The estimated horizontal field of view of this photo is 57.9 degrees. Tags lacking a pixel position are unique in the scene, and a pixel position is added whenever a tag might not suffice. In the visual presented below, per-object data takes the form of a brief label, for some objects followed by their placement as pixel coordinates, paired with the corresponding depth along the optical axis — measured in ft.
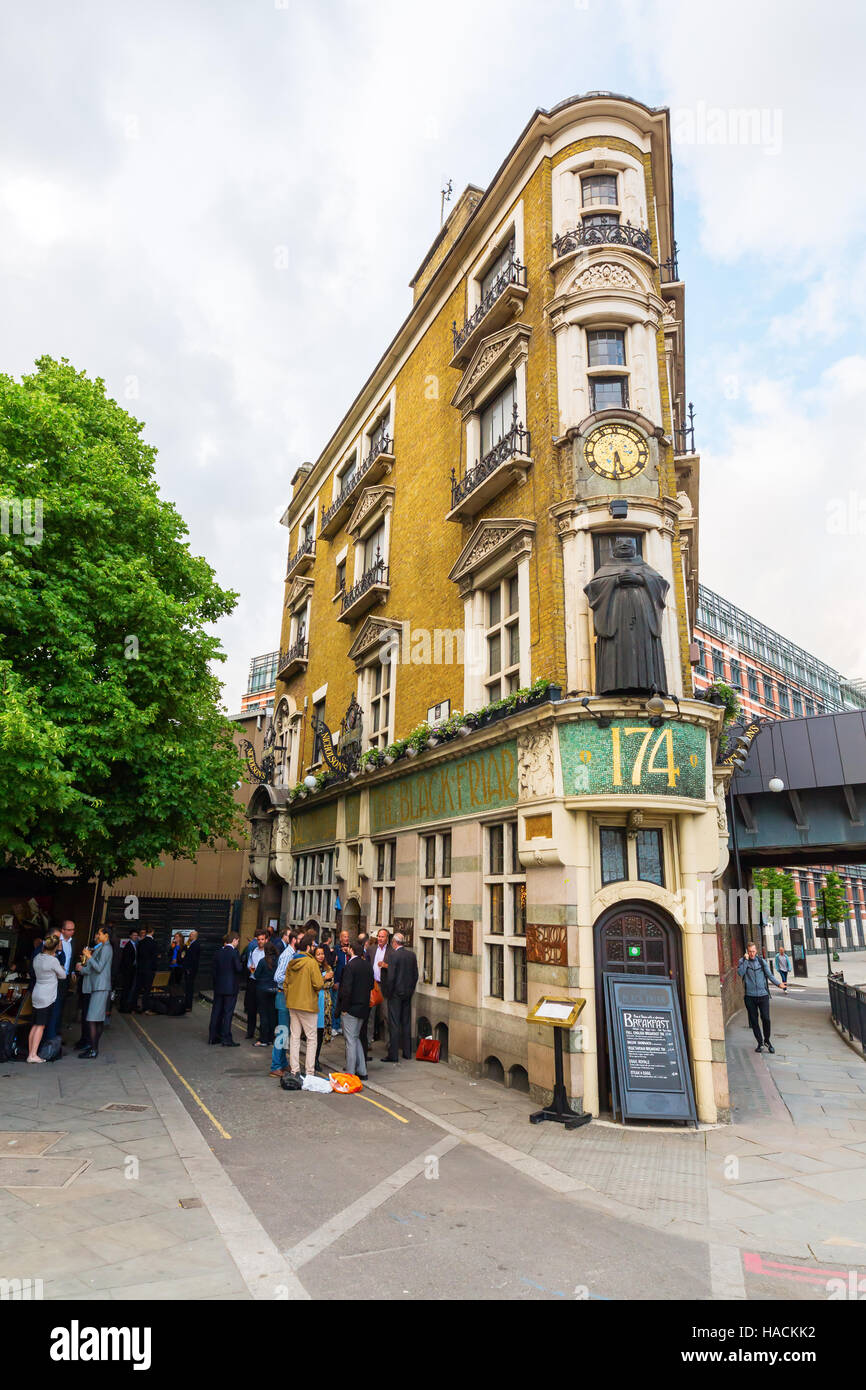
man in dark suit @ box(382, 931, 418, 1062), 43.37
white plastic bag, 36.21
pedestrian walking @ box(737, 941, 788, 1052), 50.34
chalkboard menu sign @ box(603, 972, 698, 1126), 32.24
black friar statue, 36.09
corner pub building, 36.27
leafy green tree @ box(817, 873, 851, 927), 168.26
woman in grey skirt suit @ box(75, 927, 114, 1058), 41.83
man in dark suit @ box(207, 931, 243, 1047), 47.01
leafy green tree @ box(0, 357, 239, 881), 40.63
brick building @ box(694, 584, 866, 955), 195.93
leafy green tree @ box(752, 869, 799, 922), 157.69
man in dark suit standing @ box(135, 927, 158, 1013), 64.49
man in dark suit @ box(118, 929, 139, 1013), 65.26
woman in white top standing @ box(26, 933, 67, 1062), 38.81
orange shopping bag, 36.37
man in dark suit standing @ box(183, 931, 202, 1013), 63.98
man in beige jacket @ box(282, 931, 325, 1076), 36.06
